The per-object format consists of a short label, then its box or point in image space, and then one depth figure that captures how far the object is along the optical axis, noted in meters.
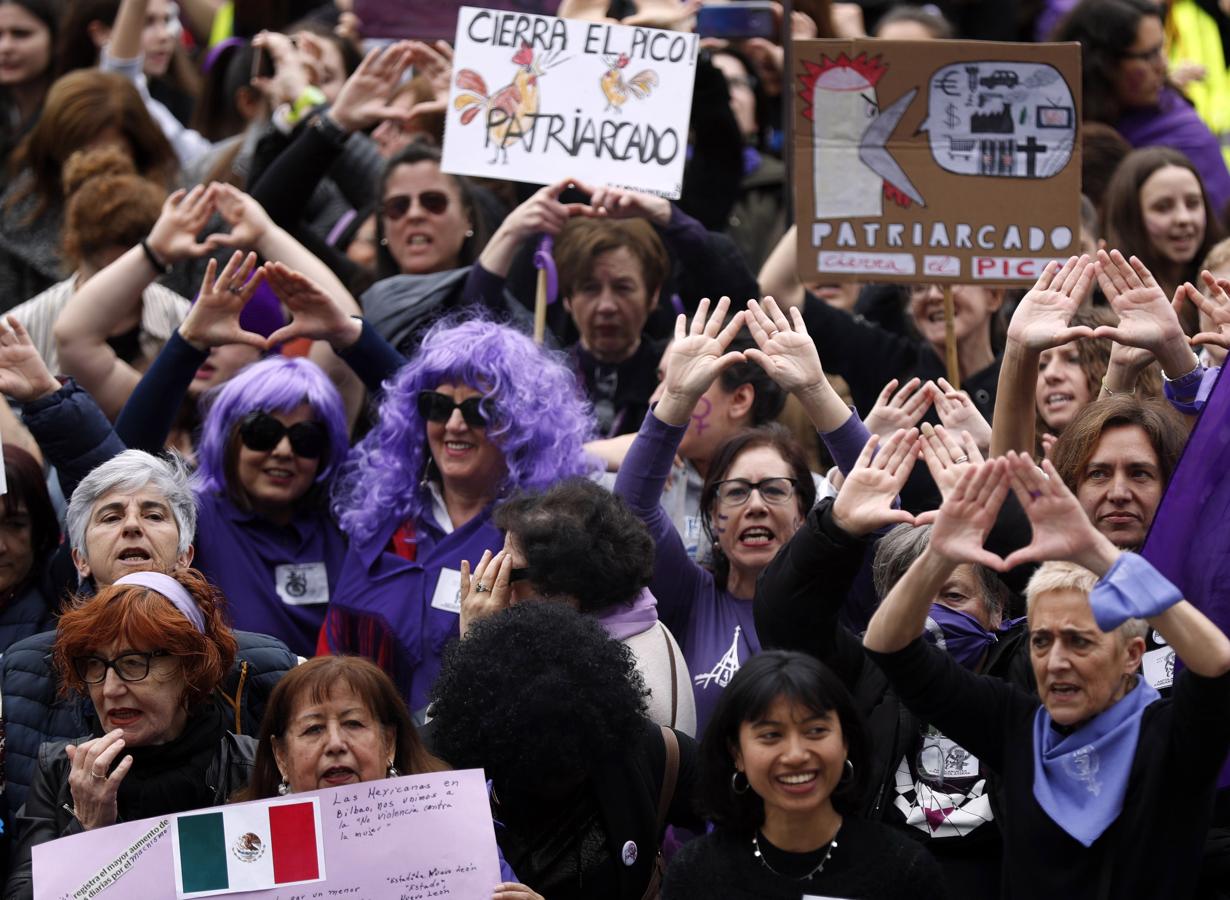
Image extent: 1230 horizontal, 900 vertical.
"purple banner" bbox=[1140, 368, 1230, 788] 8.59
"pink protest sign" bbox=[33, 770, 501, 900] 8.07
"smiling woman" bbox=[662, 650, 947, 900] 7.70
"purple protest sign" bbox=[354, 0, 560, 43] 16.50
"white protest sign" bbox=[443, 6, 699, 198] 13.09
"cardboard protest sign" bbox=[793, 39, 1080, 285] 11.77
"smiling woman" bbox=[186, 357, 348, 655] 11.17
